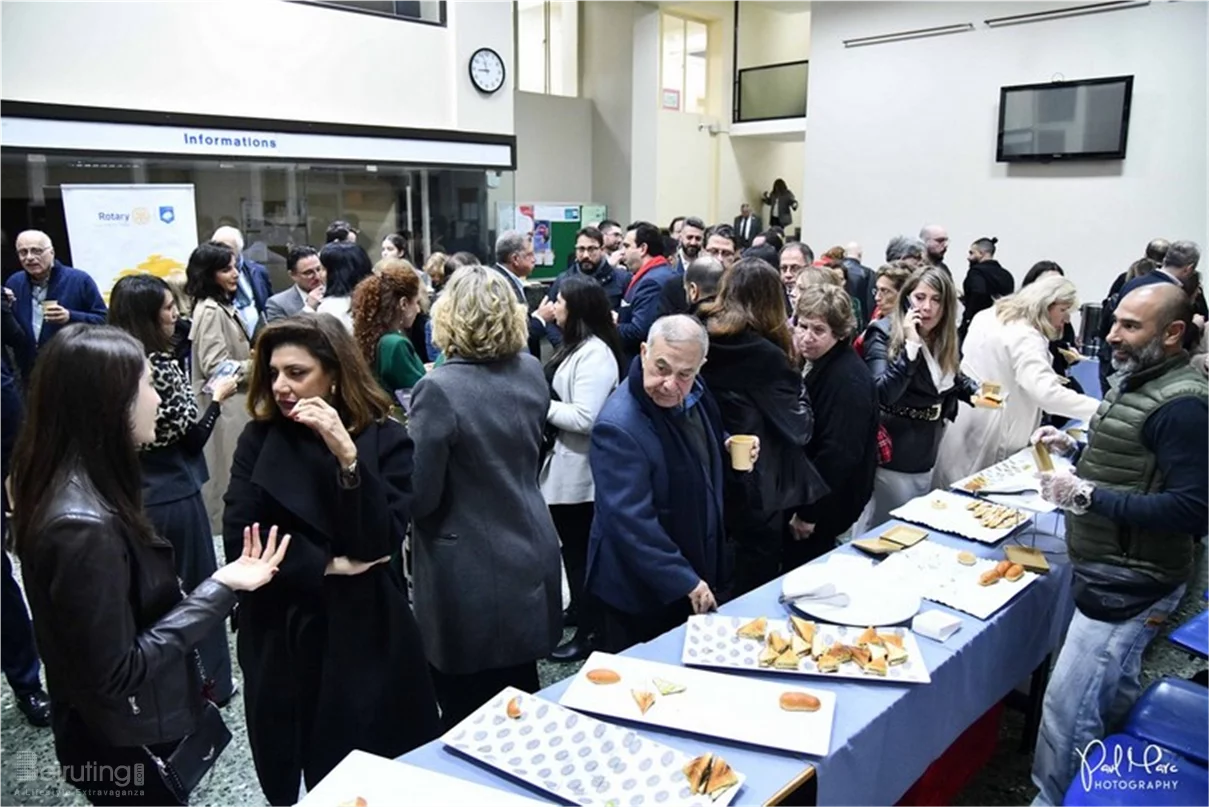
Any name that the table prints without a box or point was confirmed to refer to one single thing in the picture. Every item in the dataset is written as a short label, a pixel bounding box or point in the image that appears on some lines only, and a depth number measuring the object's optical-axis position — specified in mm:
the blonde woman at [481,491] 2117
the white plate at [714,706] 1554
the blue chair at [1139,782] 1798
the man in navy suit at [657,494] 2143
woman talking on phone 3122
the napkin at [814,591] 2062
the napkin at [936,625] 1941
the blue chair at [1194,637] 1916
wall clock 8734
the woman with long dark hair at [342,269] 3781
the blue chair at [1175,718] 1944
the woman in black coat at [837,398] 2871
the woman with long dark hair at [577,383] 2900
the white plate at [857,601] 2002
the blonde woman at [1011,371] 3342
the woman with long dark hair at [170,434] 2463
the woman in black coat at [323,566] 1756
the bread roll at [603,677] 1707
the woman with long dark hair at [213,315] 3652
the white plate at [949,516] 2545
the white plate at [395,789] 1349
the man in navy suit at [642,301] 4312
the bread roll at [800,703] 1630
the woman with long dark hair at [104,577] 1415
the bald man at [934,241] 6277
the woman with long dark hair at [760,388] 2693
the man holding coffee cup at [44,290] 4625
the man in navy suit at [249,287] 4344
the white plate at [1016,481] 2770
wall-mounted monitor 8039
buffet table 1506
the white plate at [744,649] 1766
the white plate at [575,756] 1389
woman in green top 2975
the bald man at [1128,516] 1969
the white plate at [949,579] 2117
